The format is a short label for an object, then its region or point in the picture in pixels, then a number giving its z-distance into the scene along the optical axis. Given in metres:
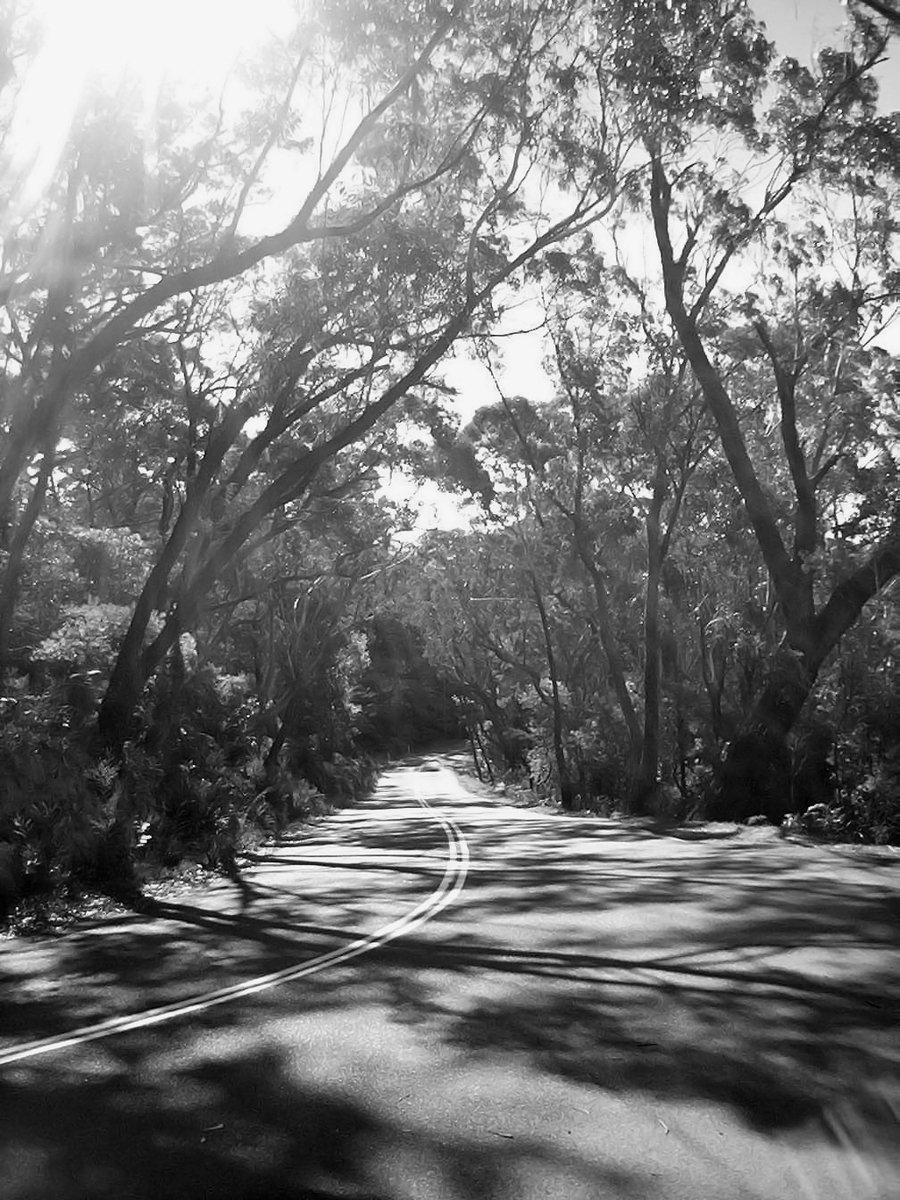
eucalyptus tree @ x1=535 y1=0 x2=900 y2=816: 20.28
